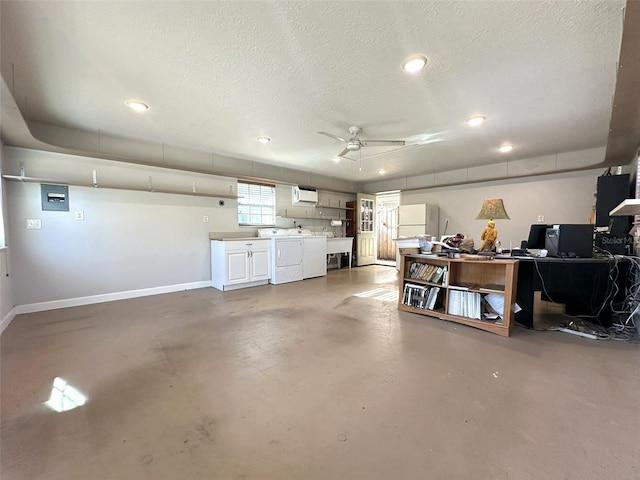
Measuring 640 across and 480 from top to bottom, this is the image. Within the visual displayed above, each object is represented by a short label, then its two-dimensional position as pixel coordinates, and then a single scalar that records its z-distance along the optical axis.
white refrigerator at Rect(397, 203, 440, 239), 6.51
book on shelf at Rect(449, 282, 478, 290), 3.06
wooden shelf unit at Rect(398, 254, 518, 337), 2.76
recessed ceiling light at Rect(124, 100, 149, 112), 2.89
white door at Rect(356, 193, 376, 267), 7.92
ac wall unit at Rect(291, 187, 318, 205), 6.41
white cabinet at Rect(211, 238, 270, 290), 4.75
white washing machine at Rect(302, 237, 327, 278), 5.95
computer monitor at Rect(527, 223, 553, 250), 3.44
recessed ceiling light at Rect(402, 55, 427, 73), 2.13
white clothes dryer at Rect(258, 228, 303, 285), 5.38
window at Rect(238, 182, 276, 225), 5.63
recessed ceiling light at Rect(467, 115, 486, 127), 3.29
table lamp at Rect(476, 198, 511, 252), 5.78
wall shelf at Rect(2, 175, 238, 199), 3.31
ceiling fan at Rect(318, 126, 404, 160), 3.50
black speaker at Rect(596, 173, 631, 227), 3.69
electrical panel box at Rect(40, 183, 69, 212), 3.58
